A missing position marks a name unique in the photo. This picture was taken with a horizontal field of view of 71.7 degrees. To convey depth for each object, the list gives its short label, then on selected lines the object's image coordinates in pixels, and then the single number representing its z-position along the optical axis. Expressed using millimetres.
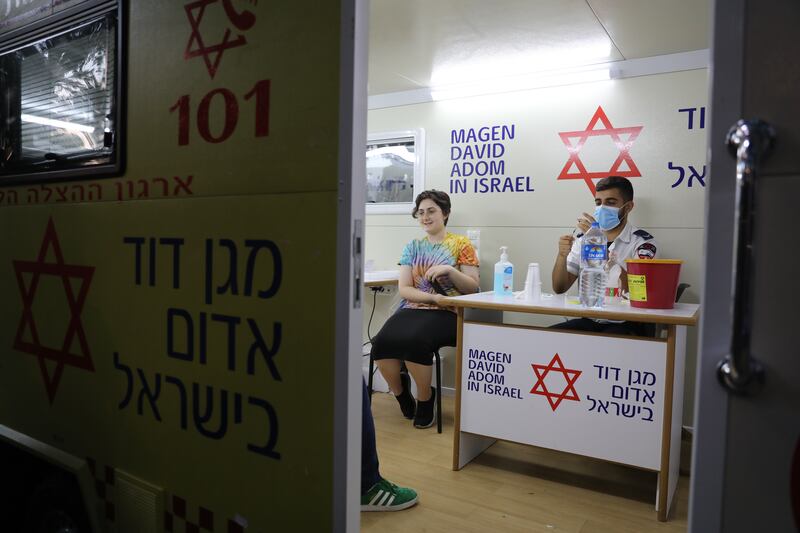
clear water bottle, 2838
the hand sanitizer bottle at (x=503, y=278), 3354
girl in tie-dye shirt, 3668
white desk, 2469
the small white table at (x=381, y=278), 4090
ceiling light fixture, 3814
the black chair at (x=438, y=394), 3527
